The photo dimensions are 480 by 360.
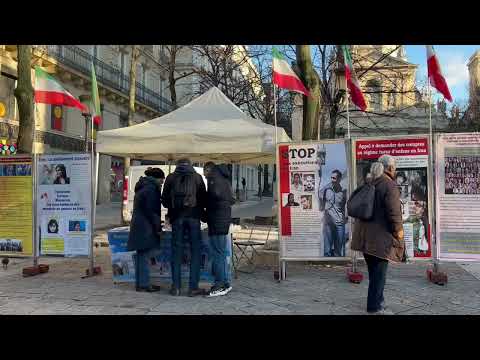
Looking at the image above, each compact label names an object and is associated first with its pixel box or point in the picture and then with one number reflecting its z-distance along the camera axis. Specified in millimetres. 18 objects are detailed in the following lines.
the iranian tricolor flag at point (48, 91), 6962
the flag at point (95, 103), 7588
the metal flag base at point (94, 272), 7132
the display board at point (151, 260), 6410
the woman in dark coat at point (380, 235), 4867
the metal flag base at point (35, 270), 7186
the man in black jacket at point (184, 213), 5777
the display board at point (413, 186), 6512
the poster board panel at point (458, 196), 6277
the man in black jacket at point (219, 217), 5895
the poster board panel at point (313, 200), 6719
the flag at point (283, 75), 6938
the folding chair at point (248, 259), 7552
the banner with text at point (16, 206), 7242
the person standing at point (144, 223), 5992
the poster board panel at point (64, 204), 7039
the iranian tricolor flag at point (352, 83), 7151
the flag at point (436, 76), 6533
